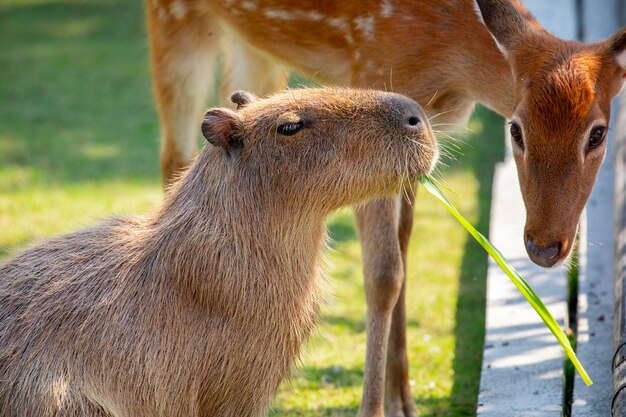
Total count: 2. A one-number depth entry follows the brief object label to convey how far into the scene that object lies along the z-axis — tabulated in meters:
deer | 7.77
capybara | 7.44
